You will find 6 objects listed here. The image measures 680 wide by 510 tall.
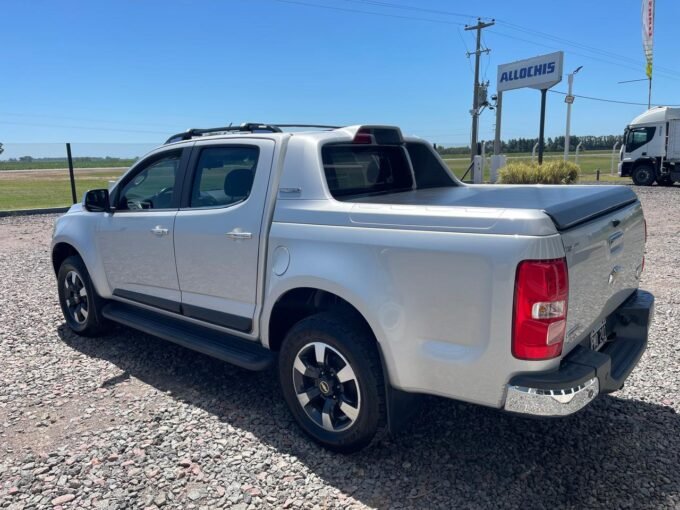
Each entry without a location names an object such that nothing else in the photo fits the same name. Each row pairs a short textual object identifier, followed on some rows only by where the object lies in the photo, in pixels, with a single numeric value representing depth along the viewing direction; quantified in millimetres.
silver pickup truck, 2375
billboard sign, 21594
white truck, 22688
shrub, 18703
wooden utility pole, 35469
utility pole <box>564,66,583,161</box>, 28086
